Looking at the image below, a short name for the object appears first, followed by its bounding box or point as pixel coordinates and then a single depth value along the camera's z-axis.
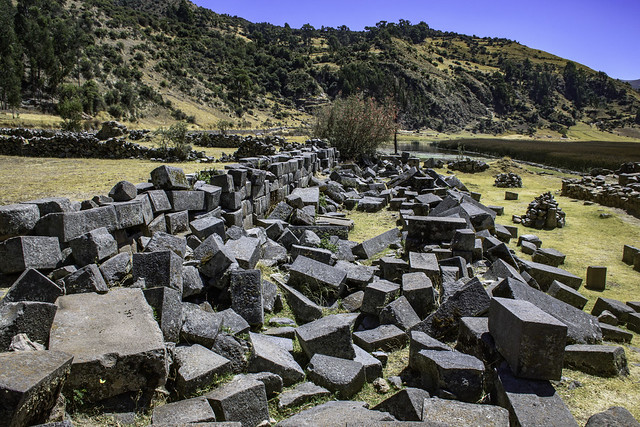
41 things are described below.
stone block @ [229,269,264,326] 5.21
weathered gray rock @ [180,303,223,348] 4.33
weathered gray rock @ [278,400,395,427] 3.30
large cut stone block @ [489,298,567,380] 3.80
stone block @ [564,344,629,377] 4.74
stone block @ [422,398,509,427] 3.27
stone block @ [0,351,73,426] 2.64
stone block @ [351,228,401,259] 8.74
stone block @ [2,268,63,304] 3.90
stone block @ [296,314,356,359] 4.67
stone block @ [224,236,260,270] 6.25
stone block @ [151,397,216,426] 3.25
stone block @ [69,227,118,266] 4.82
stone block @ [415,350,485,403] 4.04
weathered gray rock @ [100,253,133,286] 4.85
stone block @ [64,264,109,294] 4.45
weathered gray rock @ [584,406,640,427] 3.47
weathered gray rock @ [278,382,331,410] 3.95
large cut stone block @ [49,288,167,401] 3.36
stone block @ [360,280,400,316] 5.98
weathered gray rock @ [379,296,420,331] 5.56
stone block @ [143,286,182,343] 4.23
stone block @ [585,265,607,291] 8.51
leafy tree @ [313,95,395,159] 21.19
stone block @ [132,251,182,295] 4.75
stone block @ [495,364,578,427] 3.43
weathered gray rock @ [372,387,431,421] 3.59
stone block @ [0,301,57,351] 3.48
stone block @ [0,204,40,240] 4.52
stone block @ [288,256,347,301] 6.47
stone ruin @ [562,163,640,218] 16.38
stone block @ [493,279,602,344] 5.29
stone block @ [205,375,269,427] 3.52
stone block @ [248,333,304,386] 4.29
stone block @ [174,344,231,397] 3.74
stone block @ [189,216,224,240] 6.73
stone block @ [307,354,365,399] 4.16
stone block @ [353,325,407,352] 5.20
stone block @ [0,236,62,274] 4.40
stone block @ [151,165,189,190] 6.67
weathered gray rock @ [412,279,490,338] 5.16
